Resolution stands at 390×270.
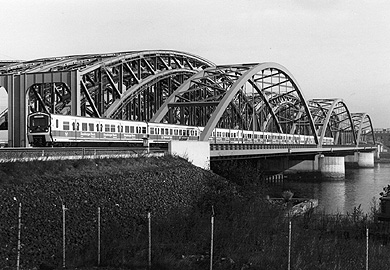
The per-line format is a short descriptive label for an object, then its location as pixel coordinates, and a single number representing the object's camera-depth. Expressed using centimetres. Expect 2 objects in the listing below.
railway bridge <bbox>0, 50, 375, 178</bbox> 4338
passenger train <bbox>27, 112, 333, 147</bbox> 3494
